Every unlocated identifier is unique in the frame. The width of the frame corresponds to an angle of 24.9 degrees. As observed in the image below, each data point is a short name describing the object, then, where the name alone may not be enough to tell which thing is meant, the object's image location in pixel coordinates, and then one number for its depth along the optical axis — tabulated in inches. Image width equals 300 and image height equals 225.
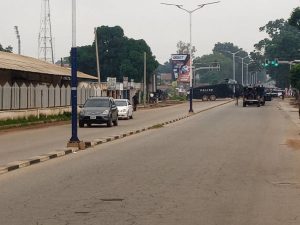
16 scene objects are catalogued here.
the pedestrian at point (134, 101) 2687.5
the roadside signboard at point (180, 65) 4807.8
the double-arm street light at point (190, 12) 2451.9
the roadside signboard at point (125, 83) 2947.8
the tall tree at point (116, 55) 4212.6
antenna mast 3475.1
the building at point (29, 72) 1760.6
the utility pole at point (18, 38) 3511.3
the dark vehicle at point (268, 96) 4044.0
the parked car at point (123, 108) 1900.3
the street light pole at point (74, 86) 849.5
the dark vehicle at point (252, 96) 3041.3
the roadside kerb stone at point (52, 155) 618.3
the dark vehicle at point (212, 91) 4419.3
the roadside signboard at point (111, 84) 2677.2
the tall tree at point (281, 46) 5600.4
